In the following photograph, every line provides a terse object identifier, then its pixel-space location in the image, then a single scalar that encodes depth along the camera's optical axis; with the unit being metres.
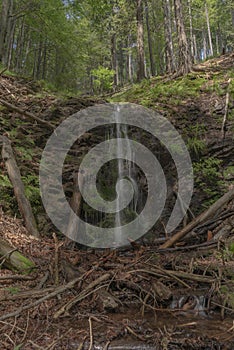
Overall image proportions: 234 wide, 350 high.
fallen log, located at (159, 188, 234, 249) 6.06
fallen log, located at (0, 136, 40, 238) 6.62
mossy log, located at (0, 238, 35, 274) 4.82
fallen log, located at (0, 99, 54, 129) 8.96
